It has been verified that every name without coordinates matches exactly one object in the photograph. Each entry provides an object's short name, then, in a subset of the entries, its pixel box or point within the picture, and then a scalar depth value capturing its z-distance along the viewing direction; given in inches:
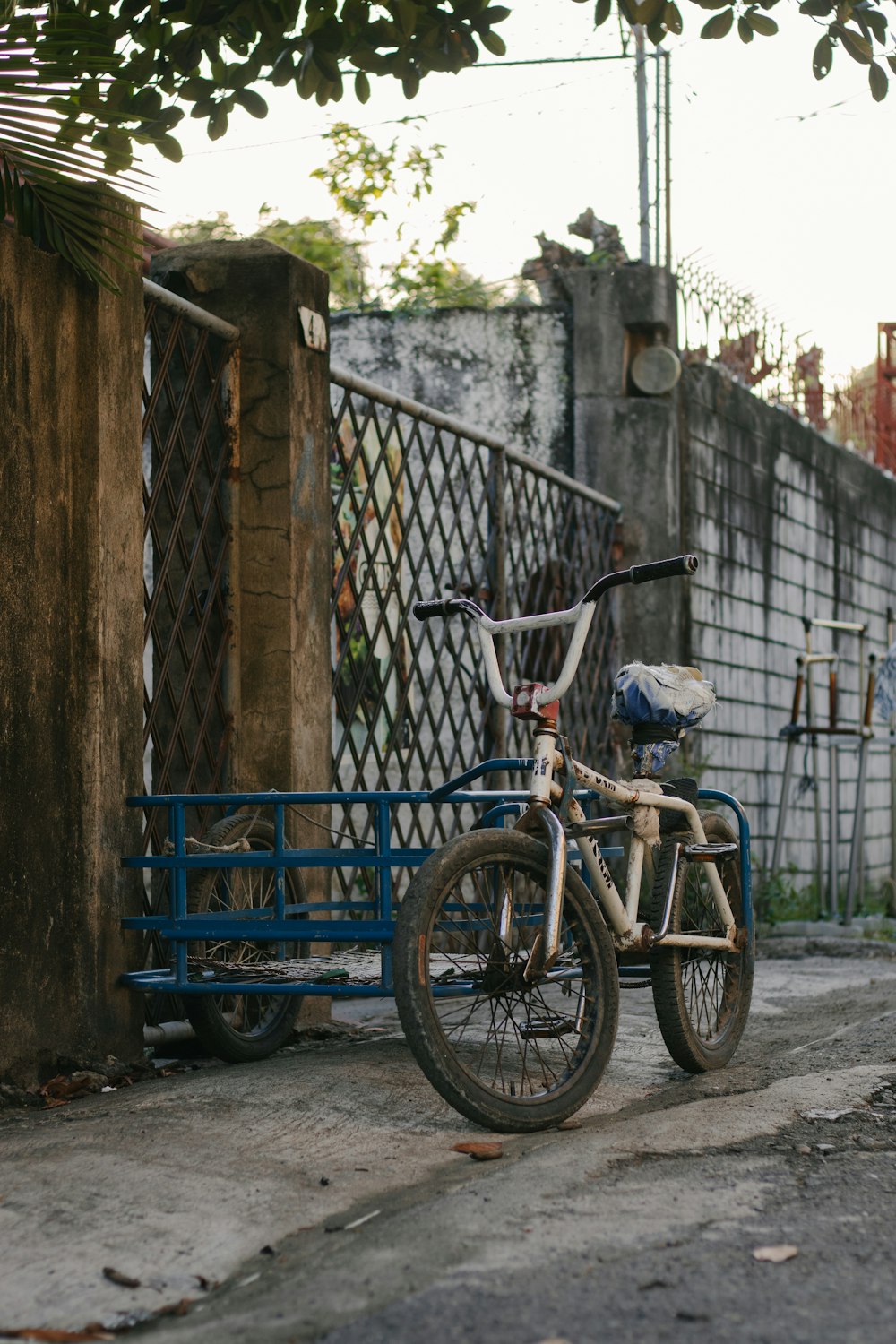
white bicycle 137.2
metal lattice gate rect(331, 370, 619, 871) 232.5
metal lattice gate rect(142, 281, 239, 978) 184.7
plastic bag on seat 175.5
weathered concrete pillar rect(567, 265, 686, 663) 331.0
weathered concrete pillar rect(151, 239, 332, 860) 197.8
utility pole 362.3
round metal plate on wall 331.9
